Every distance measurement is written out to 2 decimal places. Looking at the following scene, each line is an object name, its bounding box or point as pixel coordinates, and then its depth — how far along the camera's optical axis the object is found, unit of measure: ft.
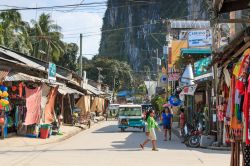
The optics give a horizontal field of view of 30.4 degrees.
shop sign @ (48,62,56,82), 77.77
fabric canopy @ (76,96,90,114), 144.89
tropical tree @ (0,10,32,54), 140.36
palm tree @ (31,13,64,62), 191.83
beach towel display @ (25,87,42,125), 71.51
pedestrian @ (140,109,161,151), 61.00
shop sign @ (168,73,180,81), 122.50
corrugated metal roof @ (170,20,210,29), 191.22
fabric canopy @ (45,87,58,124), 80.98
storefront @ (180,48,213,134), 75.77
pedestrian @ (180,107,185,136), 87.21
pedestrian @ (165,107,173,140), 83.10
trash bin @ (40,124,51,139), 75.72
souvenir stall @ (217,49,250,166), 23.82
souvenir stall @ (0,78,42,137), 71.63
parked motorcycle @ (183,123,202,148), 68.23
